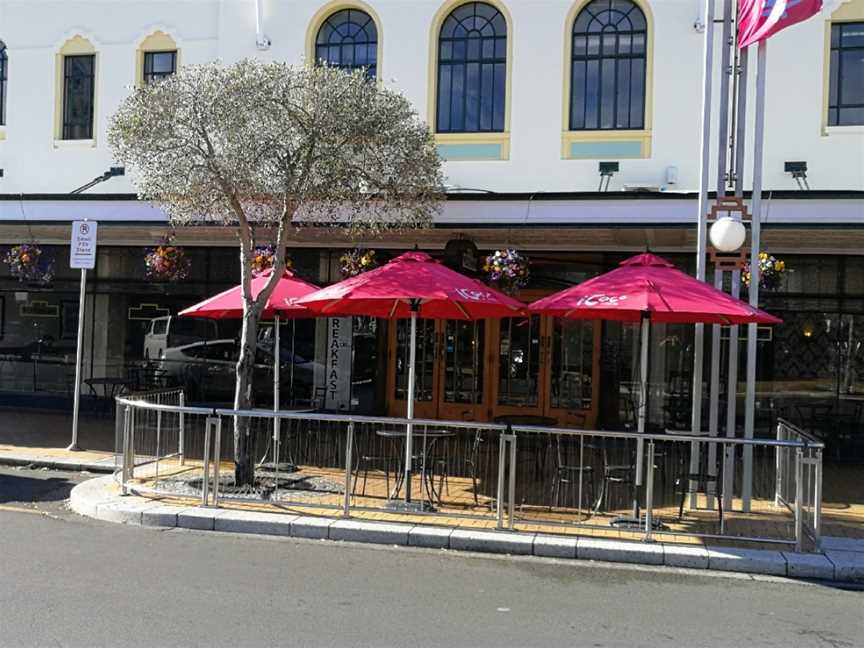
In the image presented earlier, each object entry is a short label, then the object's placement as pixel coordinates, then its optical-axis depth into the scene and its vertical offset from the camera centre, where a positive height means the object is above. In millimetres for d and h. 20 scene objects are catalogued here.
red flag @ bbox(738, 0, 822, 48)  8797 +3651
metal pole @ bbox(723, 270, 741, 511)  8945 -783
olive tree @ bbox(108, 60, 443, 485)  8961 +2078
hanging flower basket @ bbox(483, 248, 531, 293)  11367 +964
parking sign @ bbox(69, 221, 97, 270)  11859 +1133
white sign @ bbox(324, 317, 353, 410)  15016 -659
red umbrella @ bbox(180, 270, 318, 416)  10305 +328
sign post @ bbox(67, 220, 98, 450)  11852 +1118
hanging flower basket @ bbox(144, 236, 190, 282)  12734 +1004
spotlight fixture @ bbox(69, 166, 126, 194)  15180 +2816
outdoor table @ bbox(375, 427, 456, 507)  8711 -1204
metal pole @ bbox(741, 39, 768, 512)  8984 +960
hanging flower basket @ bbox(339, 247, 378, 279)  11836 +1019
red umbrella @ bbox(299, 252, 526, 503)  8477 +395
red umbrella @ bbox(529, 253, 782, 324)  7832 +408
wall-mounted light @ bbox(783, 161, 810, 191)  12766 +2748
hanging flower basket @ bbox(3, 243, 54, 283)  13922 +1039
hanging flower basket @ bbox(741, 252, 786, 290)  10117 +931
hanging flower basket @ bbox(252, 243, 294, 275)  11805 +1022
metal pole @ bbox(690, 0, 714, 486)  9227 +1676
